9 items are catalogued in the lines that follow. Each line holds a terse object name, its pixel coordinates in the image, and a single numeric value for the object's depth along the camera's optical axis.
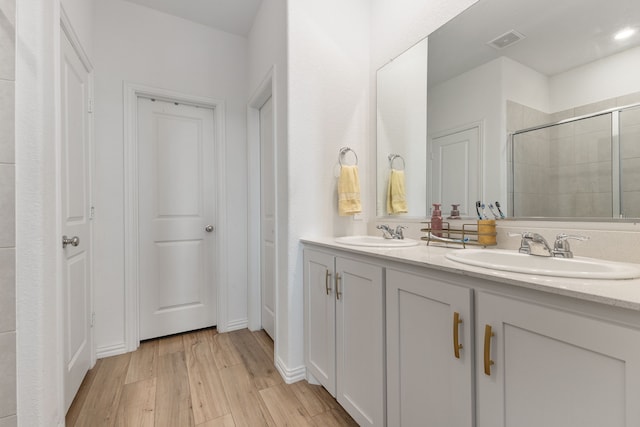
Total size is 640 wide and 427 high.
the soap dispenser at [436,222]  1.48
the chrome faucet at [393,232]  1.65
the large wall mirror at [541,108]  0.95
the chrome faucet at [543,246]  0.94
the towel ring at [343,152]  1.90
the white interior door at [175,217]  2.23
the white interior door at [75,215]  1.45
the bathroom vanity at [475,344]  0.57
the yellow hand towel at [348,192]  1.80
